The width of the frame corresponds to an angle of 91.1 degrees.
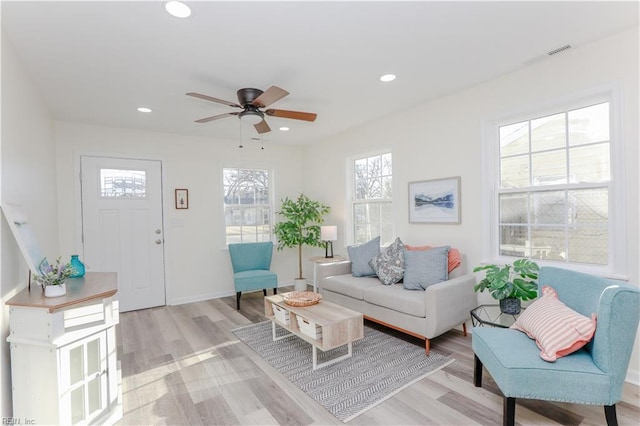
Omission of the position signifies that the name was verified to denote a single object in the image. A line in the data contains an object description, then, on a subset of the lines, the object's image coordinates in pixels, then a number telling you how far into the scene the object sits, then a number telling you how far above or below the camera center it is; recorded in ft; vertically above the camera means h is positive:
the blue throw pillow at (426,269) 10.11 -2.01
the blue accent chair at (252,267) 14.28 -2.80
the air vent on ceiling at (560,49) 7.86 +3.97
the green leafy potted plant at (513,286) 8.16 -2.10
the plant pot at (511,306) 8.18 -2.62
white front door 13.43 -0.52
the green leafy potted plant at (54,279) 6.05 -1.26
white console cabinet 5.62 -2.67
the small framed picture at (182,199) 15.21 +0.63
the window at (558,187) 8.13 +0.50
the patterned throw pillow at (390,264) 11.10 -2.03
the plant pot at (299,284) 16.17 -3.84
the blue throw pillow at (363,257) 12.47 -1.94
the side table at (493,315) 9.19 -3.31
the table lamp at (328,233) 15.47 -1.18
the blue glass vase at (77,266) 7.86 -1.33
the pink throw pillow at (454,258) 10.34 -1.71
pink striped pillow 5.63 -2.33
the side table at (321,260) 13.74 -2.36
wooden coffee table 8.21 -3.20
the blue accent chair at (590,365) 5.34 -2.85
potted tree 16.08 -0.84
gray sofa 9.02 -3.01
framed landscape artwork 11.05 +0.23
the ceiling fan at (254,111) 9.26 +3.07
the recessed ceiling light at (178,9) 5.85 +3.89
